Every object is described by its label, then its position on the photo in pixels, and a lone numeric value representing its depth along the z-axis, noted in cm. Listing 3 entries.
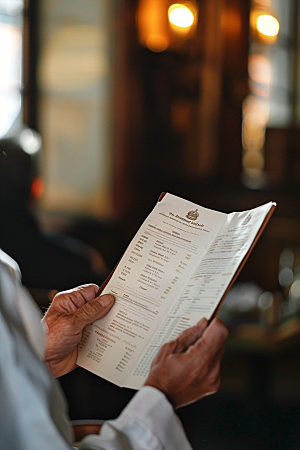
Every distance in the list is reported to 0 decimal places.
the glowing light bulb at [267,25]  350
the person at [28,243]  262
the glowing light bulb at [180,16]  344
